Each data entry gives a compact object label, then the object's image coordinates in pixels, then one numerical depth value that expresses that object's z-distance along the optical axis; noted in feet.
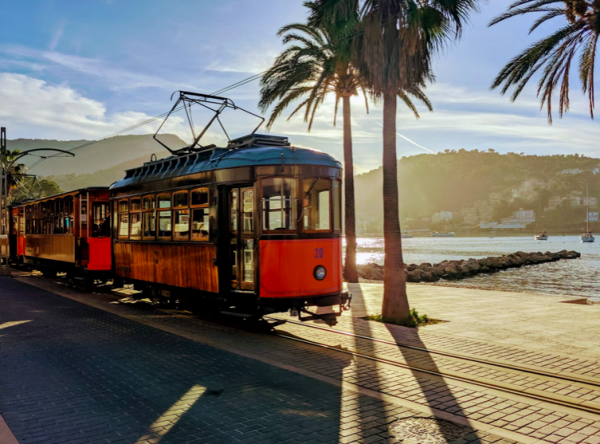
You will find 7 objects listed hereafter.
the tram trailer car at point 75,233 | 60.13
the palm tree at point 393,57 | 37.42
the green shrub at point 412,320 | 37.91
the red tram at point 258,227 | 33.01
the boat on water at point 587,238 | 365.36
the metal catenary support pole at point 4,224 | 85.51
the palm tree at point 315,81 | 65.87
